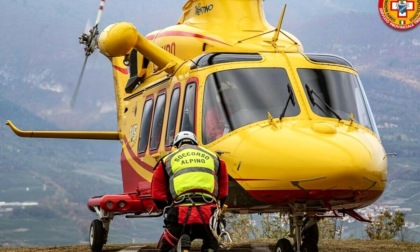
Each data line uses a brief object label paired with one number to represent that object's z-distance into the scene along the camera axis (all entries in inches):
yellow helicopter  842.8
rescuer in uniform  711.7
